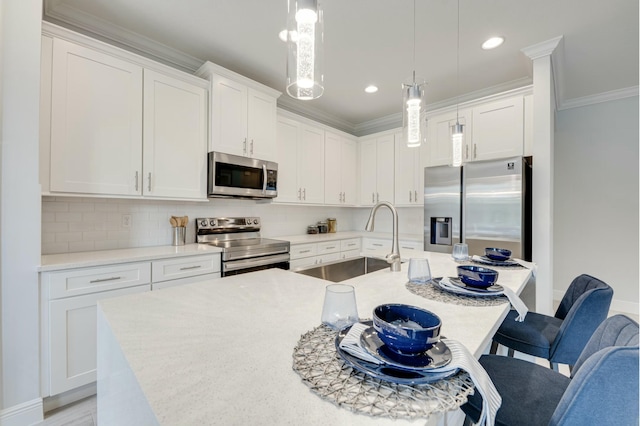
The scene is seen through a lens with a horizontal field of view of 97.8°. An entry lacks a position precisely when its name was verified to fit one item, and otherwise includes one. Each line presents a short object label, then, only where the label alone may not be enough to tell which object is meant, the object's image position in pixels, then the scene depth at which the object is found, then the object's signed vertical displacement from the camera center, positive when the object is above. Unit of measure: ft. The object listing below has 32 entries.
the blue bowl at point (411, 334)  1.92 -0.87
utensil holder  8.70 -0.76
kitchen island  1.62 -1.14
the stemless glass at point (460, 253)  6.13 -0.86
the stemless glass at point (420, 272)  4.51 -0.95
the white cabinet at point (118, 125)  6.21 +2.22
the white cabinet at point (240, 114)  8.76 +3.30
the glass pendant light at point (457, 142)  6.56 +1.68
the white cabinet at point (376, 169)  13.43 +2.20
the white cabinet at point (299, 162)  11.34 +2.18
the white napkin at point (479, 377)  1.68 -1.06
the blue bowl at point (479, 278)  3.99 -0.92
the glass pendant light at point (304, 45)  3.35 +2.16
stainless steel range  8.42 -1.09
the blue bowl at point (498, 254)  6.10 -0.90
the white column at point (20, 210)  5.00 +0.01
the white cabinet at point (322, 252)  10.55 -1.64
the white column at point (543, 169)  8.17 +1.33
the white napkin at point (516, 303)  3.48 -1.13
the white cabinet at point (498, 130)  9.40 +2.94
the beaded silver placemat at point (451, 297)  3.63 -1.15
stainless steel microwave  8.71 +1.18
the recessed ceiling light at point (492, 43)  8.02 +5.02
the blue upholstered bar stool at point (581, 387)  1.89 -1.39
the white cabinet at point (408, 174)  12.25 +1.76
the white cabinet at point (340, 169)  13.21 +2.15
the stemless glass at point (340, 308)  2.63 -0.90
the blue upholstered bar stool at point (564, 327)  3.80 -1.85
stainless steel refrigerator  8.50 +0.25
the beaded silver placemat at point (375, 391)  1.57 -1.10
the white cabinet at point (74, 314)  5.54 -2.11
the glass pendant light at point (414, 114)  5.33 +1.94
